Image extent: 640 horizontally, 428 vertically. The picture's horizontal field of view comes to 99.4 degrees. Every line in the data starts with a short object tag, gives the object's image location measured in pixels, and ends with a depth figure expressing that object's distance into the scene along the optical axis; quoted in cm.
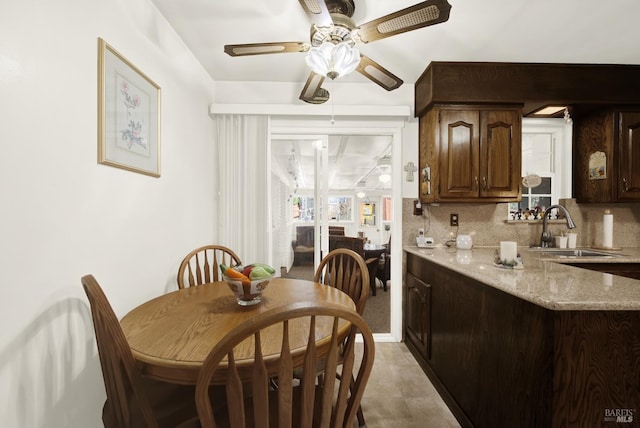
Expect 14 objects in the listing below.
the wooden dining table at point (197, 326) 85
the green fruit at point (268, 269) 137
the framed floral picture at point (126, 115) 123
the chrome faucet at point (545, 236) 251
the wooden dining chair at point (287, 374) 65
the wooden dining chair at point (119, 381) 83
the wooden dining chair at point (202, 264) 178
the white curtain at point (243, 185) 251
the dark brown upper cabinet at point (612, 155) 229
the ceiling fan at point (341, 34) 112
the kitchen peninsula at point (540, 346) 96
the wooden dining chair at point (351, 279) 156
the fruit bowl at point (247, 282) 127
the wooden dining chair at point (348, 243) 358
